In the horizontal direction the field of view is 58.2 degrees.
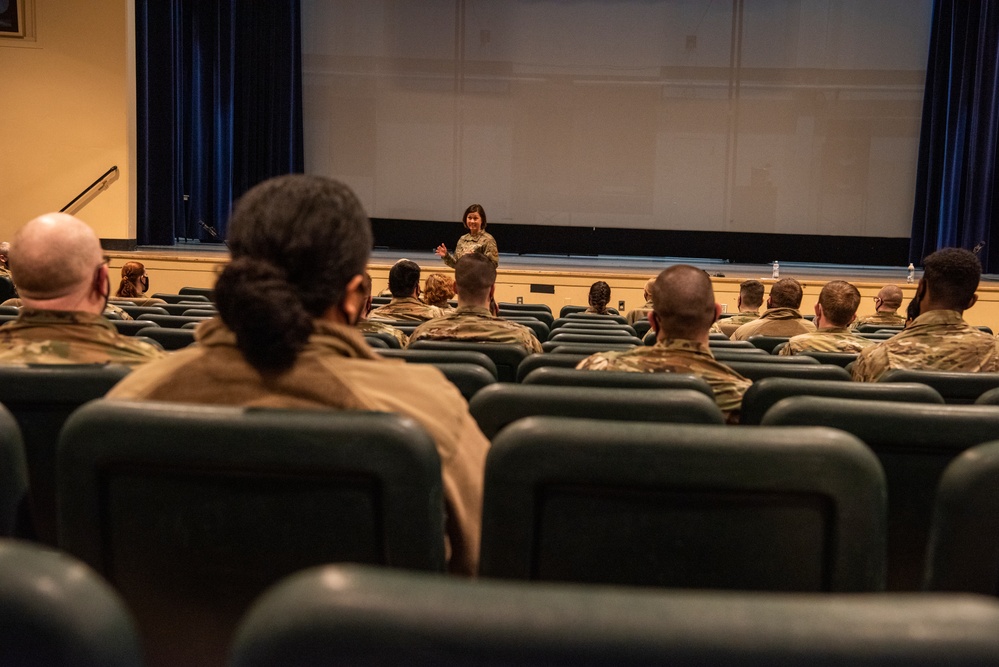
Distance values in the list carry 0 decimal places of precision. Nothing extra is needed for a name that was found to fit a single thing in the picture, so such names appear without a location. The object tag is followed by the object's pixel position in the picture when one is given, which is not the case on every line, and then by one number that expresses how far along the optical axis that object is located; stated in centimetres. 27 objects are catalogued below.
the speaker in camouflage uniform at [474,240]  799
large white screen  1237
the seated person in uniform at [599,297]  723
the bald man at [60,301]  194
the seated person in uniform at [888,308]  613
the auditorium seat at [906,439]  133
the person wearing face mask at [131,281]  620
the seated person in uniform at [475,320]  344
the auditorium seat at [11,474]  97
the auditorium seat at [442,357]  227
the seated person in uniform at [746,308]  620
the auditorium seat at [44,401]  146
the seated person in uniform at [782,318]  511
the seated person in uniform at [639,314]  676
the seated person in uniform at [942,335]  291
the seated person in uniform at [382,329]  351
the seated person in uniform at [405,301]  466
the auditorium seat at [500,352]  286
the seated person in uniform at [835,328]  391
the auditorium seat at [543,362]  245
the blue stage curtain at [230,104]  1265
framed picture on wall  977
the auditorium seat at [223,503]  91
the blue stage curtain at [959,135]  1204
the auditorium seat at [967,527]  90
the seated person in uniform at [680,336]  231
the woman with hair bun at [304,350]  114
